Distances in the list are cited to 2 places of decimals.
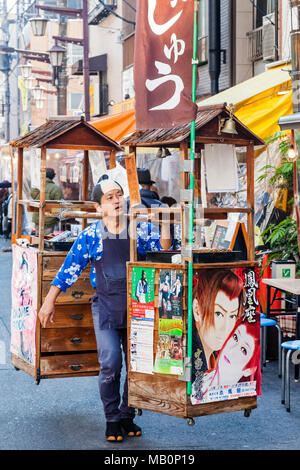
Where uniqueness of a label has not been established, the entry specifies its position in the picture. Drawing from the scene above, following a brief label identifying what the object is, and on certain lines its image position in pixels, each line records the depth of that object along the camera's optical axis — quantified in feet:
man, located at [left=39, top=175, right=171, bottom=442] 18.90
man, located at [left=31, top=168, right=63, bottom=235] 47.11
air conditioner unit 52.24
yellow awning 34.76
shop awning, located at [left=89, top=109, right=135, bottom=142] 42.52
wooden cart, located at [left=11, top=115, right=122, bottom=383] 21.26
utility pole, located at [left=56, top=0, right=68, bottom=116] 82.74
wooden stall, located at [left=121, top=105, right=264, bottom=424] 17.60
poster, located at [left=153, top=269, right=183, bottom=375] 17.63
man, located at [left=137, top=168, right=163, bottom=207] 31.52
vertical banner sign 17.34
